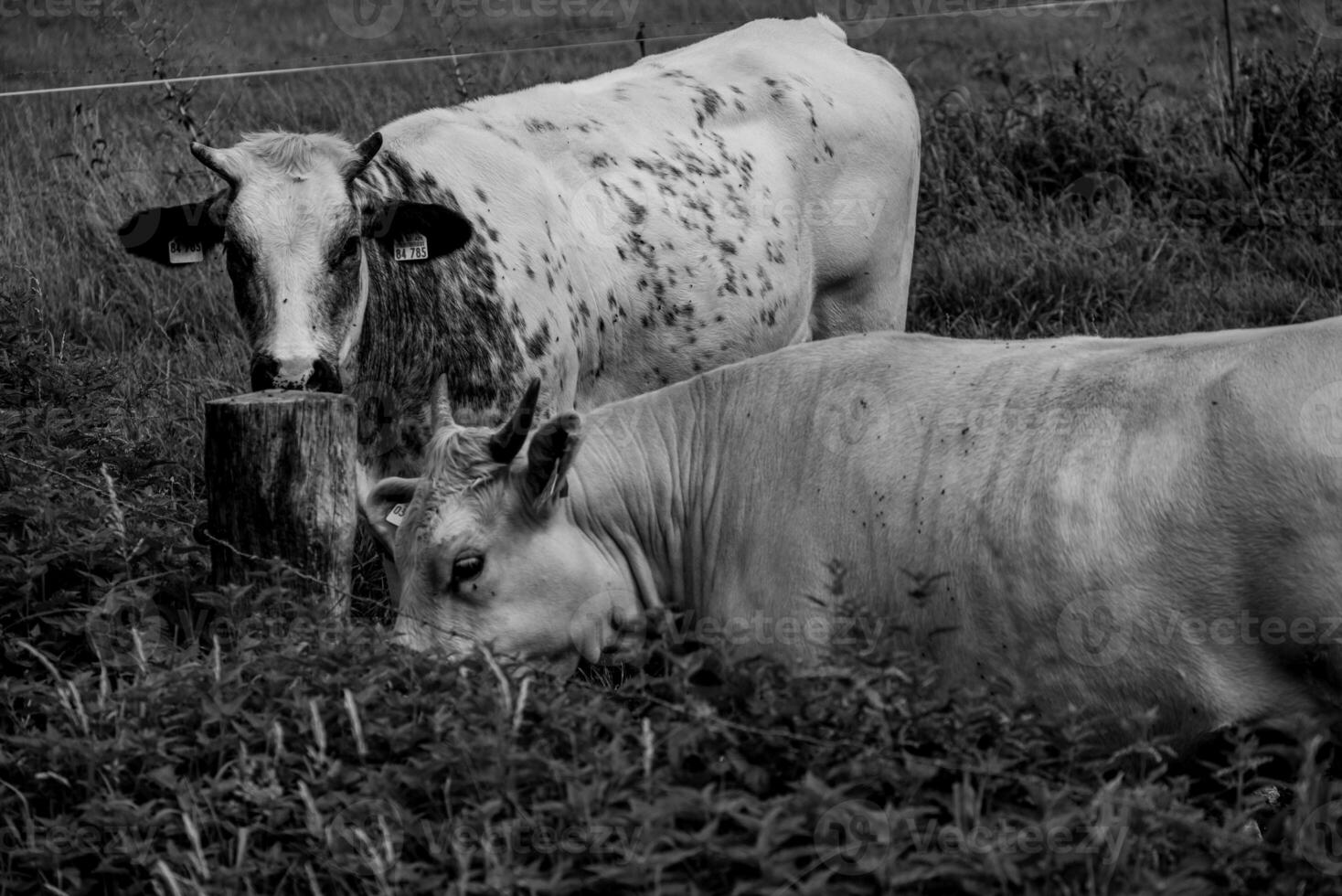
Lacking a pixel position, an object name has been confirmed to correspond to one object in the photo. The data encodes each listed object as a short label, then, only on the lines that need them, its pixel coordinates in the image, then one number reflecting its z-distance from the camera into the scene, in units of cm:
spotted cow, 1002
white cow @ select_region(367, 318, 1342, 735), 718
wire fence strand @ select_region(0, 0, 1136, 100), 1520
